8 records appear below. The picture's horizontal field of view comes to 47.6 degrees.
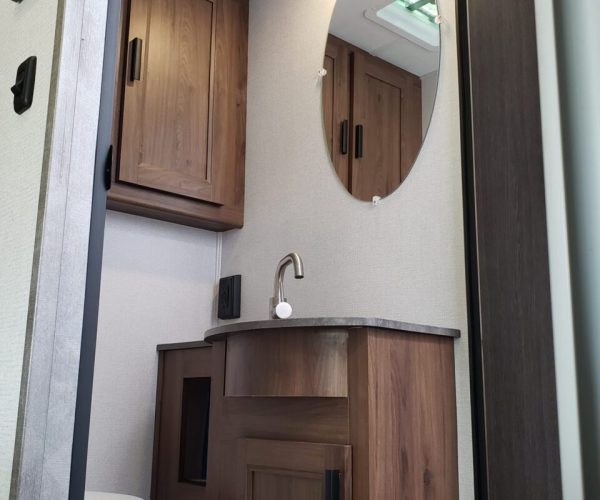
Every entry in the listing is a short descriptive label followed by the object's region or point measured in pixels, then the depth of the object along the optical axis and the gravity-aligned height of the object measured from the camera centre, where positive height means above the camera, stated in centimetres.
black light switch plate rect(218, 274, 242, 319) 253 +40
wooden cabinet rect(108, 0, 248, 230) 231 +103
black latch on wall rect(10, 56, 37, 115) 92 +43
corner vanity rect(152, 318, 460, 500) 148 -1
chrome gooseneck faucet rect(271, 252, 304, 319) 184 +32
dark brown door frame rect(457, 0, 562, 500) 125 +28
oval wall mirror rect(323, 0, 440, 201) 198 +97
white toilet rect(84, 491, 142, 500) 178 -24
